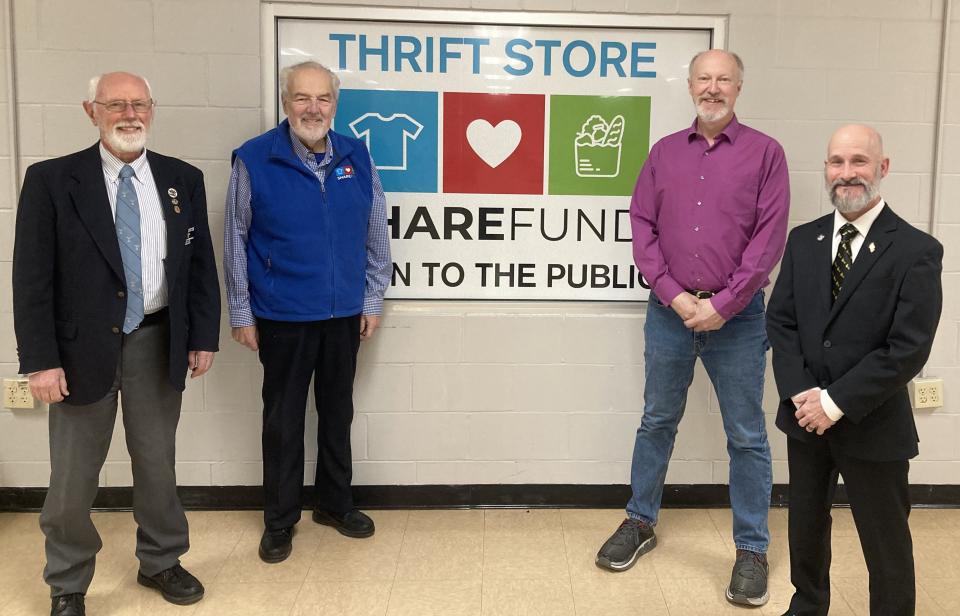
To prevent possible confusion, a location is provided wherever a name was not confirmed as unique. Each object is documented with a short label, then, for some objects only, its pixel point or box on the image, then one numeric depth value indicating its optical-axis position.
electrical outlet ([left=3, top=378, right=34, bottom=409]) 3.21
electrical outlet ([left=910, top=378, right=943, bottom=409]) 3.36
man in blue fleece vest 2.86
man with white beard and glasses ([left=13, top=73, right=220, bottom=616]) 2.32
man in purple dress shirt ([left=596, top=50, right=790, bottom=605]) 2.63
